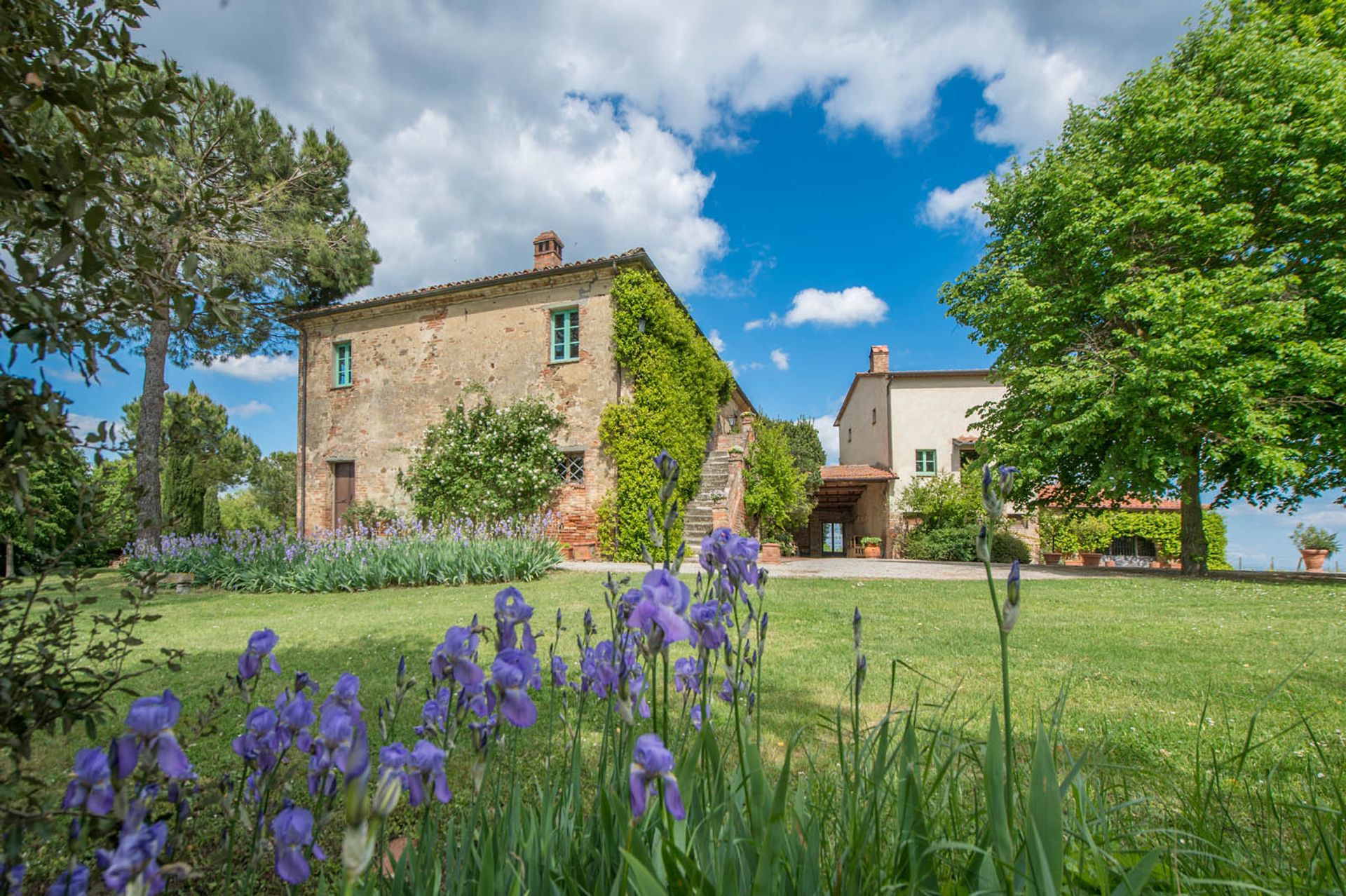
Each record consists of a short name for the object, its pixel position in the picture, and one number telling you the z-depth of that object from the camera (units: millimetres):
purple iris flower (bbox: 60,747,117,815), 683
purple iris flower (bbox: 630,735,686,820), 759
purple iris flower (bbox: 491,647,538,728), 848
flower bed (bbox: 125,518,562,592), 9000
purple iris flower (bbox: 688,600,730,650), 1031
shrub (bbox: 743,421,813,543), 16812
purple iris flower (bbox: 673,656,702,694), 1495
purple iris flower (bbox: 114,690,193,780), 648
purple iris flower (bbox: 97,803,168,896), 575
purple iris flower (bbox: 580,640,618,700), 1308
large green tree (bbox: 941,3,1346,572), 10305
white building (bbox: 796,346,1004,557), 20828
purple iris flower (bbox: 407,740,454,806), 858
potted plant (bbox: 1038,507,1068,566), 18328
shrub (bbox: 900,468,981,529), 18094
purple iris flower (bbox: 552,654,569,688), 1506
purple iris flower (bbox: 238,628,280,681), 954
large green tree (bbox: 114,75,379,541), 12391
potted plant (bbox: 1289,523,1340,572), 17062
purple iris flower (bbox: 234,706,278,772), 948
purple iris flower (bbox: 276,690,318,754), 899
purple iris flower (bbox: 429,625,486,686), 901
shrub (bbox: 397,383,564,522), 12938
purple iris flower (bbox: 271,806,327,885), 758
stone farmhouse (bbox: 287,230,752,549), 13180
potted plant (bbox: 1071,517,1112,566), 18875
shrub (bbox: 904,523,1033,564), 16844
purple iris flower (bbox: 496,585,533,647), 957
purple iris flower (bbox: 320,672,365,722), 888
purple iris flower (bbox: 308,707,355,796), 775
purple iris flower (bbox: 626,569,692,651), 833
